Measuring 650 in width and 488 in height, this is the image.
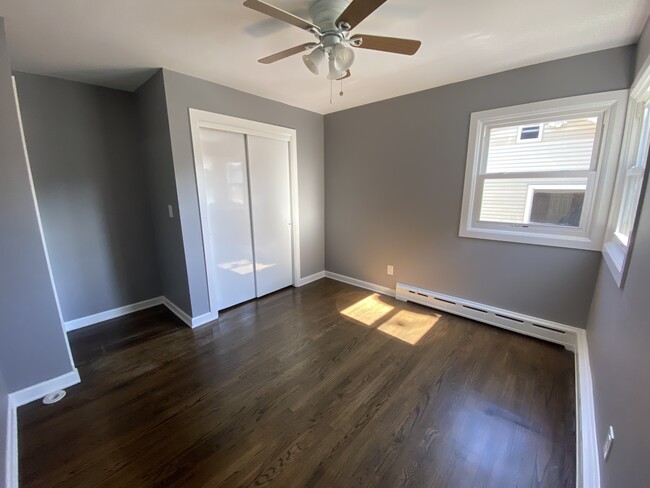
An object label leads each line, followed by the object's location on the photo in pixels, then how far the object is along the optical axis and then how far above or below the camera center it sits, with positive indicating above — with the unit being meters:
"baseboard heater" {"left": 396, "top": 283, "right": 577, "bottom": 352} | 2.24 -1.20
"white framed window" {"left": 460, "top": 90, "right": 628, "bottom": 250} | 1.96 +0.17
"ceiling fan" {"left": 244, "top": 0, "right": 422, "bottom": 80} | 1.24 +0.84
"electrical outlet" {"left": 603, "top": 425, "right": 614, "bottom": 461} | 1.07 -1.03
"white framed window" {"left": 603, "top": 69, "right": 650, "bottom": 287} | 1.57 +0.11
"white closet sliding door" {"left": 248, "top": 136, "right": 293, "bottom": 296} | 3.05 -0.21
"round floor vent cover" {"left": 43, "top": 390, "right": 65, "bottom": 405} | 1.75 -1.35
